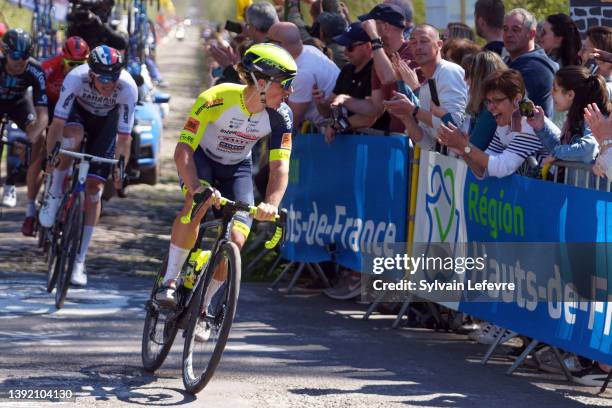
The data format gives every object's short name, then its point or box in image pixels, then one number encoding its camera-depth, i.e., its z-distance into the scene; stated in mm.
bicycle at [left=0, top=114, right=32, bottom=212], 14133
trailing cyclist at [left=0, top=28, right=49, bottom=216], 13430
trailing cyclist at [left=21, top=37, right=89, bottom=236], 13250
